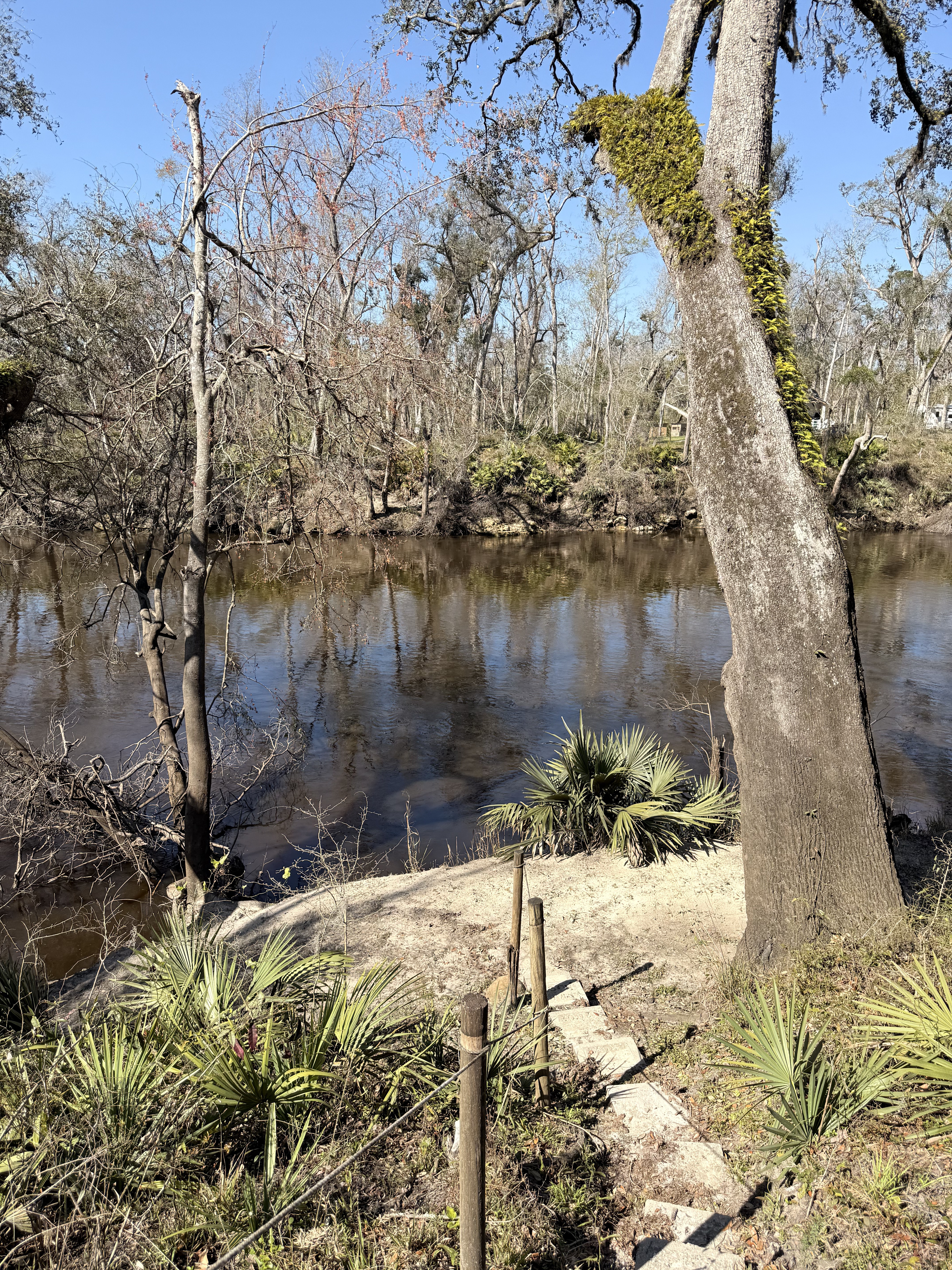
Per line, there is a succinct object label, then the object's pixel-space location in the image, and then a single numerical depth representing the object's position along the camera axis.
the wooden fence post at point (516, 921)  4.95
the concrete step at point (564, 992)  5.58
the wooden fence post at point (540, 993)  4.32
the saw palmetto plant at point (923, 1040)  3.79
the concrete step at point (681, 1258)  3.27
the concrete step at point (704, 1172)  3.74
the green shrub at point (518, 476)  38.50
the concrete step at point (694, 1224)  3.47
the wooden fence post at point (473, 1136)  2.73
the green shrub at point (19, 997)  4.96
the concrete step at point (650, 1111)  4.18
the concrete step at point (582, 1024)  5.14
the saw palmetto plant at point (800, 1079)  3.83
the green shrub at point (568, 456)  40.84
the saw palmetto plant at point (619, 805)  8.69
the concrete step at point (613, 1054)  4.76
